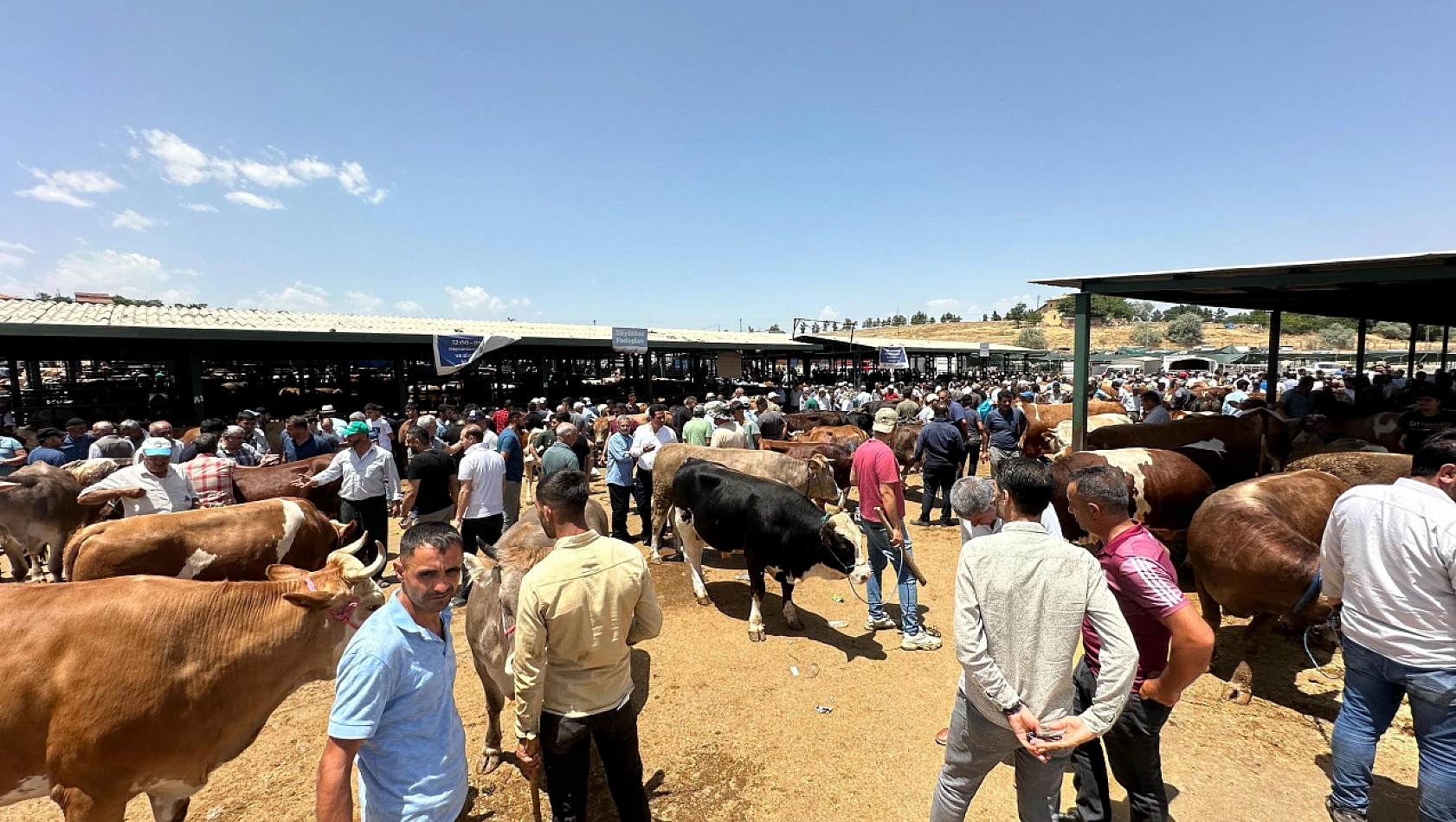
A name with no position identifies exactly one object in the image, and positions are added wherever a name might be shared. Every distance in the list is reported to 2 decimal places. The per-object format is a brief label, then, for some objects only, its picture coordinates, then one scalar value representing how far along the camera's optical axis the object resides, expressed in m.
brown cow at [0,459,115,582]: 6.18
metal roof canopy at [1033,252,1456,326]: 5.75
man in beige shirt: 2.45
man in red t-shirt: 5.26
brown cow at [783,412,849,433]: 14.38
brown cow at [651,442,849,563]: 7.88
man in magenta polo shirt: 2.37
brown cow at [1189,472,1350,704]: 4.29
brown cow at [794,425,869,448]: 11.26
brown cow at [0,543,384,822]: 2.42
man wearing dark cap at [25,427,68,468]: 7.46
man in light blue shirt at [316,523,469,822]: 1.85
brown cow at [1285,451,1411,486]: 5.98
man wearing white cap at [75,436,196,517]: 5.09
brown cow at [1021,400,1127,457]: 11.99
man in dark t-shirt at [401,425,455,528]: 6.46
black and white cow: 5.67
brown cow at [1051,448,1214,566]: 6.95
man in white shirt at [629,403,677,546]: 8.33
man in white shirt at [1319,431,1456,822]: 2.64
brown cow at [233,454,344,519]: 7.03
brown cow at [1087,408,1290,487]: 8.12
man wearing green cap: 6.62
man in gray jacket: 2.21
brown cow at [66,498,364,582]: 4.37
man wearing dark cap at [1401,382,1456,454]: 7.58
